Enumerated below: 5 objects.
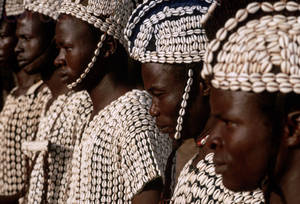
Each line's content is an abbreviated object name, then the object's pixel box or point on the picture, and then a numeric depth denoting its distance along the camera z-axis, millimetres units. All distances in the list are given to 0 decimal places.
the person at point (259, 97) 3038
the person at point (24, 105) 7734
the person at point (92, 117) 5190
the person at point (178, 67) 4556
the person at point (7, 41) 9279
